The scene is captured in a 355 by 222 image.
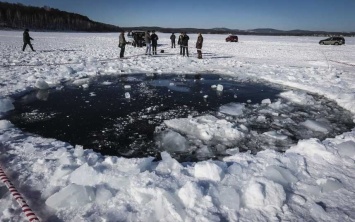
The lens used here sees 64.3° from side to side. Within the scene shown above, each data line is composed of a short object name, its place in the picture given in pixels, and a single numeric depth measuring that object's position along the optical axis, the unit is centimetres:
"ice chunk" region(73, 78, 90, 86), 963
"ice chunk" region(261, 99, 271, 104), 739
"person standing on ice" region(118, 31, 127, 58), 1520
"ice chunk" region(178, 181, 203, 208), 300
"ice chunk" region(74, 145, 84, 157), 416
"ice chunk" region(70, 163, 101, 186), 339
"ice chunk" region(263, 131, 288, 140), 512
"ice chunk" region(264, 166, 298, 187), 342
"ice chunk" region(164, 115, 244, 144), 510
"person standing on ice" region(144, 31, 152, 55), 1680
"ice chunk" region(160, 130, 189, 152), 466
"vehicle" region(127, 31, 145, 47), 2410
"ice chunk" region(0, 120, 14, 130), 517
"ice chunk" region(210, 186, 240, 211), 296
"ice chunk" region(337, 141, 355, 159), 419
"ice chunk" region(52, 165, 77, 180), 351
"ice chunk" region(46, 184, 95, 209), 296
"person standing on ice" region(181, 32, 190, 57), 1677
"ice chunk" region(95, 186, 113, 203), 308
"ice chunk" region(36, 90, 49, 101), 763
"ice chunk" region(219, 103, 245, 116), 652
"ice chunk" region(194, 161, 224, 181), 350
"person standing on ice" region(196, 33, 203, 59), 1552
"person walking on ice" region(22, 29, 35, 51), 1761
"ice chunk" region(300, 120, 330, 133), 552
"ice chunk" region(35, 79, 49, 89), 873
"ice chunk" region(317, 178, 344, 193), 329
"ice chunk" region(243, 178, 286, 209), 301
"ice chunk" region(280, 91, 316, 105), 747
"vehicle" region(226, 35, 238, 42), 3716
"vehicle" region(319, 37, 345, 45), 3234
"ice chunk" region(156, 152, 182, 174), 372
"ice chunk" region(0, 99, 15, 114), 632
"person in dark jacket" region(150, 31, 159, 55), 1778
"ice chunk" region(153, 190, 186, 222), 279
